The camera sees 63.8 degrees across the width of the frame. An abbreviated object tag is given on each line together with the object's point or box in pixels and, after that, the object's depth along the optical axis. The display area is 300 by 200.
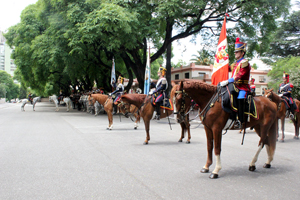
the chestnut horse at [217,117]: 5.01
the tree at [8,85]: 97.39
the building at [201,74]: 46.01
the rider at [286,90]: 9.31
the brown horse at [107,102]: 12.27
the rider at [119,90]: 12.48
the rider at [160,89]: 8.97
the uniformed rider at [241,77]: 4.96
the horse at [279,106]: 8.81
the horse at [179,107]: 5.85
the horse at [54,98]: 27.99
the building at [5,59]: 153.61
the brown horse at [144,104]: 8.99
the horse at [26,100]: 28.28
